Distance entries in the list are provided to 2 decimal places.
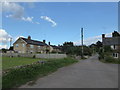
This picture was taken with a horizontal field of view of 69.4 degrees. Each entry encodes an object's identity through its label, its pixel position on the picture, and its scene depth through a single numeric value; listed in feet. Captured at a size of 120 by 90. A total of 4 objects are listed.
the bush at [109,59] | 59.73
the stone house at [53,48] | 164.94
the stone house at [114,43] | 86.90
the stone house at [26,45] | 119.44
